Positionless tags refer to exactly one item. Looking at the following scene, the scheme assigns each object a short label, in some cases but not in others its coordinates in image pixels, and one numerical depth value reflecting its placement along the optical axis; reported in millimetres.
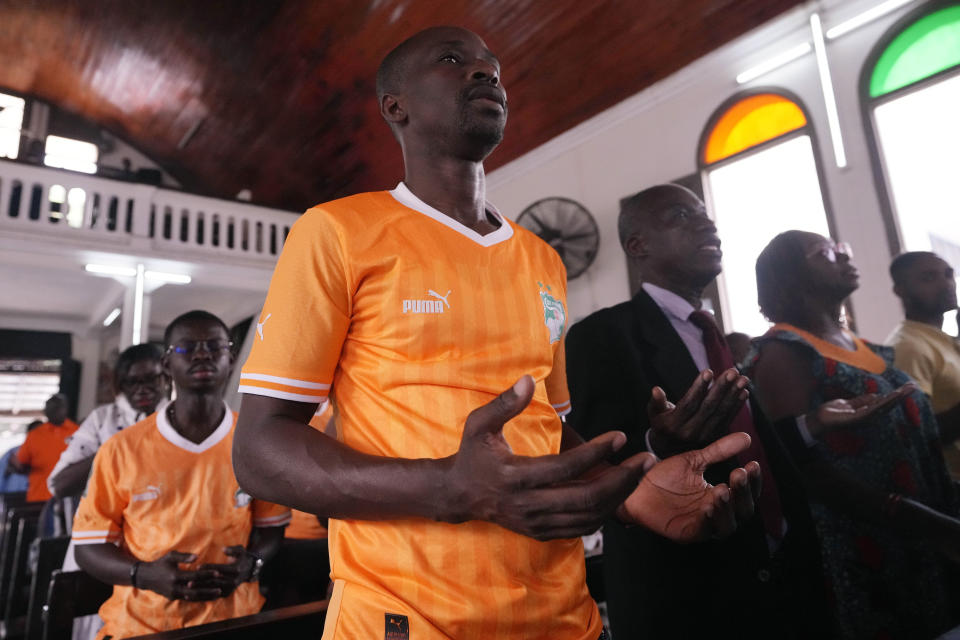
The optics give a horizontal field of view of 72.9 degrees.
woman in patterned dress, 1680
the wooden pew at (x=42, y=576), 1896
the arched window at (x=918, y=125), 3443
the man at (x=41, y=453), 5609
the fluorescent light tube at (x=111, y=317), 8543
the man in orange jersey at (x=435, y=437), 604
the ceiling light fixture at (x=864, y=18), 3719
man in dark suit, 1334
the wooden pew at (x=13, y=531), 3443
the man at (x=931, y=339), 1998
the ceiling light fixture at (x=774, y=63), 4148
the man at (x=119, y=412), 2695
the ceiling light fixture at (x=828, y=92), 3855
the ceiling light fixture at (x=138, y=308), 6957
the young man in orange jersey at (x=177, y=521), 1626
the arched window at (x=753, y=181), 4148
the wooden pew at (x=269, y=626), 1195
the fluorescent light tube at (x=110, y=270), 7027
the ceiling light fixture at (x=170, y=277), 7273
